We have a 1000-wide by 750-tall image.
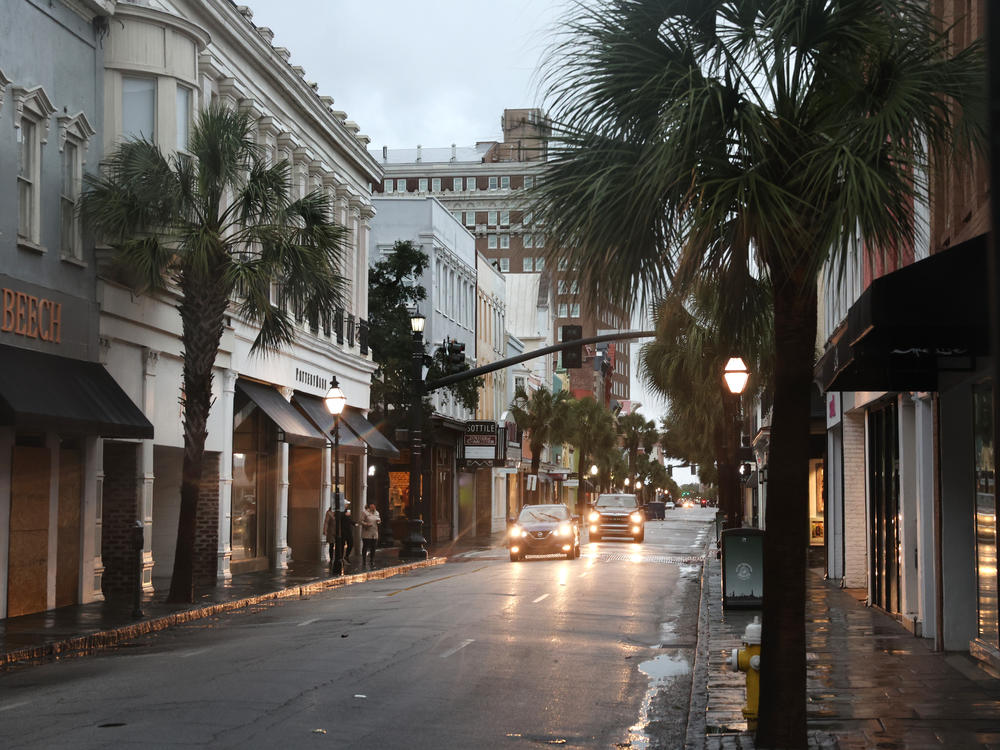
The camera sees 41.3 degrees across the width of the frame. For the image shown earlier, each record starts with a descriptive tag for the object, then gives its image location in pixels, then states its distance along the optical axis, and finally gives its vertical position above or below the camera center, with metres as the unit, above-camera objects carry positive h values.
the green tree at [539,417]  74.56 +3.36
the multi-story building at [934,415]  10.09 +0.75
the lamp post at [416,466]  36.47 +0.28
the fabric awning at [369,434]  38.66 +1.27
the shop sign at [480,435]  54.19 +1.70
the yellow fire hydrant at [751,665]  10.39 -1.50
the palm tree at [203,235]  20.81 +3.82
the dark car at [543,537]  36.59 -1.66
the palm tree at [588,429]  95.06 +3.55
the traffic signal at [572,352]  30.47 +2.97
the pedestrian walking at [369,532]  33.66 -1.40
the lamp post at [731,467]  28.73 +0.22
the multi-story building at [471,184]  137.00 +30.71
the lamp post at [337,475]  29.16 +0.04
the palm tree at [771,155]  8.94 +2.21
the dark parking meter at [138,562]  18.70 -1.23
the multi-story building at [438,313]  53.84 +7.14
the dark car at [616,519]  49.25 -1.58
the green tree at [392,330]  45.56 +5.06
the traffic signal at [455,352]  33.38 +3.13
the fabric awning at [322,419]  34.91 +1.56
